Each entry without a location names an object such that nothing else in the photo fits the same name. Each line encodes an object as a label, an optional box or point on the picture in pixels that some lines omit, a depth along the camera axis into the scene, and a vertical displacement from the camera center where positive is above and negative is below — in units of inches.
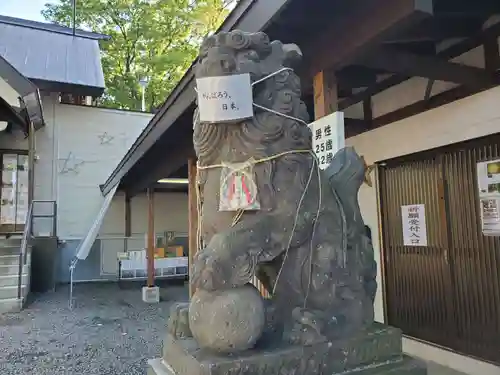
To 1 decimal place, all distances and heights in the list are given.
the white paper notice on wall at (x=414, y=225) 153.5 +0.2
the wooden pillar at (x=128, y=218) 419.8 +14.7
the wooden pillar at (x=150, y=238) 298.2 -4.7
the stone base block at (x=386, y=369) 51.8 -18.3
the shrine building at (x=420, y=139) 84.6 +30.1
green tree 553.9 +266.5
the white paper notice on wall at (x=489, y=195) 125.7 +8.9
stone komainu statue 51.8 +2.4
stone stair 260.5 -27.7
